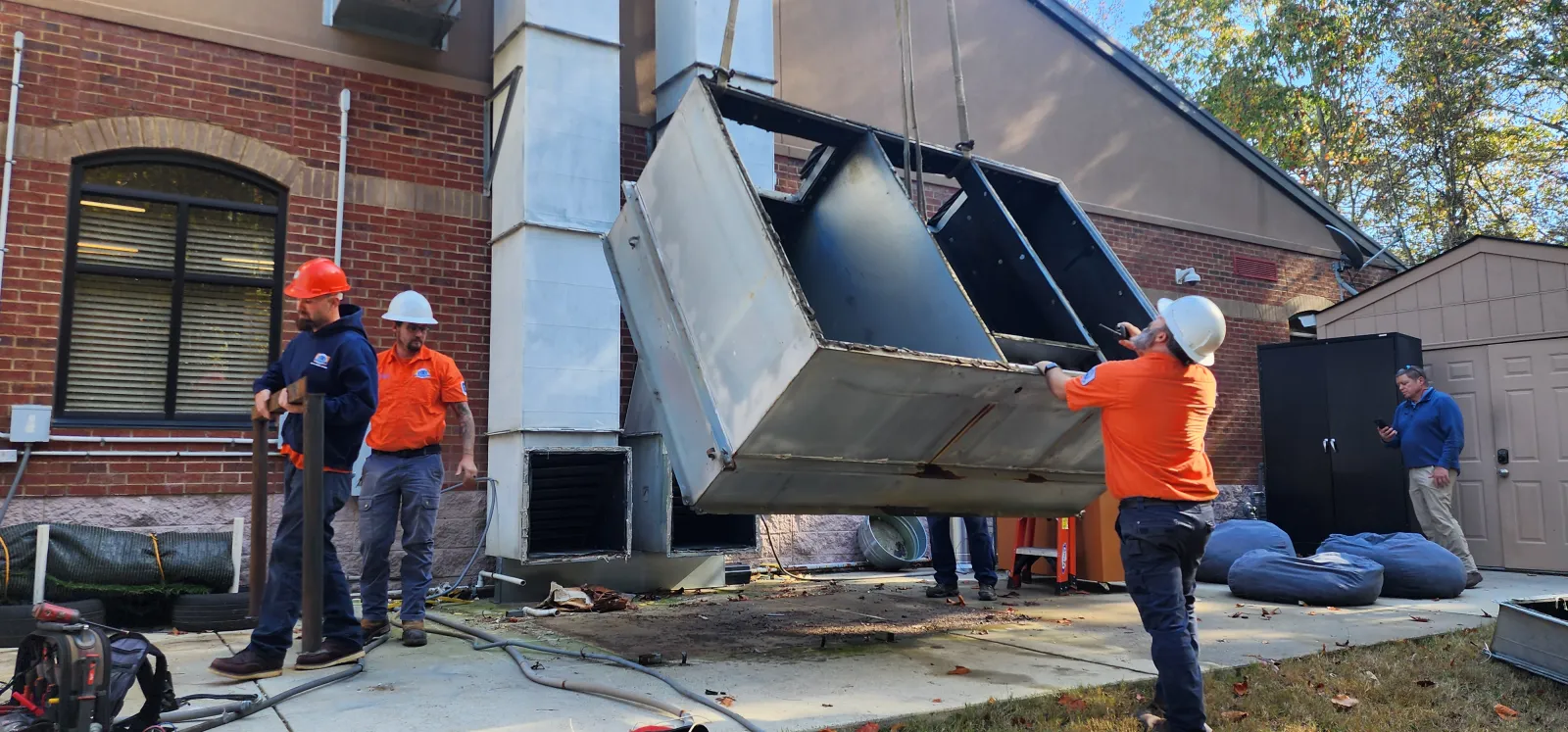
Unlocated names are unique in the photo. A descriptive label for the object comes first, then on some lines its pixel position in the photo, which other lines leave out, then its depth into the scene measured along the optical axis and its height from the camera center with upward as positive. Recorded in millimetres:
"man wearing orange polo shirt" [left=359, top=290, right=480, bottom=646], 5156 -109
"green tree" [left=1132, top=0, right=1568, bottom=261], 15516 +6206
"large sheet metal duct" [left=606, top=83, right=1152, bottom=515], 3891 +607
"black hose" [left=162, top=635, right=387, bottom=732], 3279 -911
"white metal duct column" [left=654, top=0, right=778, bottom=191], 8219 +3426
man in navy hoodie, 4293 +71
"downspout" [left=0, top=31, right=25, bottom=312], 6176 +1946
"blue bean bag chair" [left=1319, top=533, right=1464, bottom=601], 7129 -853
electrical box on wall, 6059 +197
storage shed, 9172 +707
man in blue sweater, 8258 -12
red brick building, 6340 +1743
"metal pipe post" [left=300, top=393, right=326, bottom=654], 4129 -261
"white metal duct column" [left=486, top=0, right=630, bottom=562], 7105 +1232
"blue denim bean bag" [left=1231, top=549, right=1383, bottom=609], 6734 -892
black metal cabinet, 9578 +150
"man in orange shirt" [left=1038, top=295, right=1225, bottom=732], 3590 -41
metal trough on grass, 4141 -811
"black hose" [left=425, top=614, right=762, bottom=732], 3498 -940
